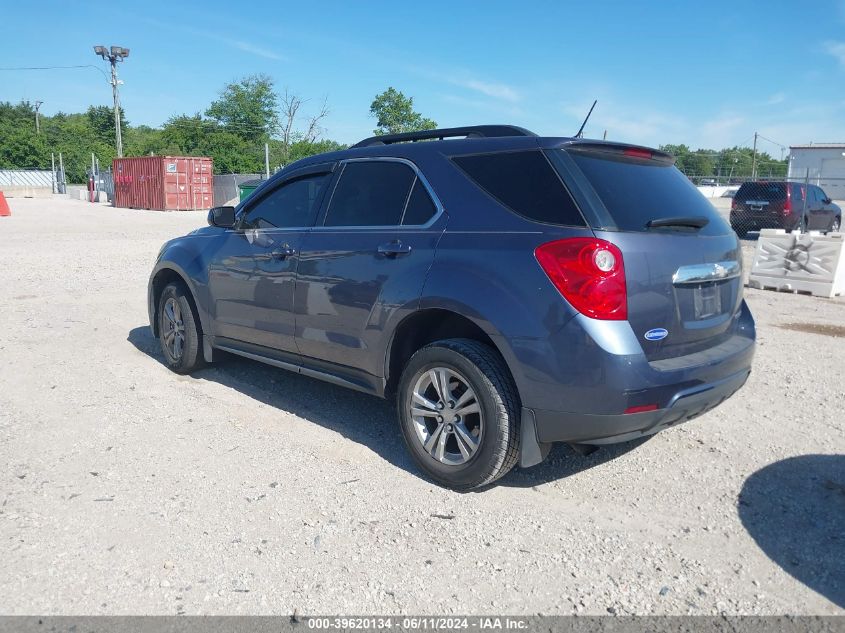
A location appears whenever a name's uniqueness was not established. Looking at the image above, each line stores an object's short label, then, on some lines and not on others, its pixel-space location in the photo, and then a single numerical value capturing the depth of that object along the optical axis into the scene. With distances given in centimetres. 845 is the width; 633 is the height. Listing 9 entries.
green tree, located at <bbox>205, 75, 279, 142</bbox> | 6962
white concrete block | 1000
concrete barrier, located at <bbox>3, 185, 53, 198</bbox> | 5378
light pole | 4856
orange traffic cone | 2789
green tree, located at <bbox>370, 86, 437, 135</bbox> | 6359
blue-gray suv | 322
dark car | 1819
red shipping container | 3484
